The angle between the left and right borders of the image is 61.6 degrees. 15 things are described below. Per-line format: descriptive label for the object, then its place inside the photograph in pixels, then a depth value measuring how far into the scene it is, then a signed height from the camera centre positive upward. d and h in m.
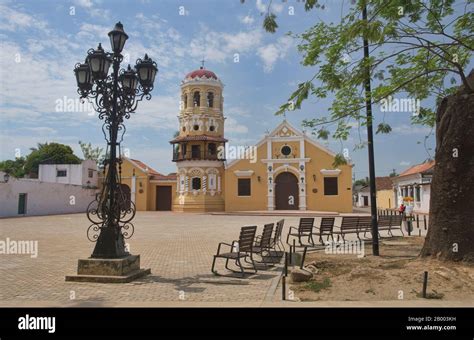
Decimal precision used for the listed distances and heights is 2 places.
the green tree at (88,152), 62.94 +7.81
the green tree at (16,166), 59.00 +5.55
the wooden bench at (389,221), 14.57 -0.78
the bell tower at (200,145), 37.38 +5.36
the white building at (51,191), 30.31 +0.87
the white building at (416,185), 34.97 +1.36
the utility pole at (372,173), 9.43 +0.71
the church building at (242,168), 35.03 +2.92
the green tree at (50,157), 57.34 +6.43
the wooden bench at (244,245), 8.07 -0.95
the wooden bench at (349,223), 13.20 -0.79
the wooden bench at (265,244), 9.22 -1.06
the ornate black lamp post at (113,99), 7.74 +2.11
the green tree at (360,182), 101.44 +4.71
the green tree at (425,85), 7.47 +2.50
